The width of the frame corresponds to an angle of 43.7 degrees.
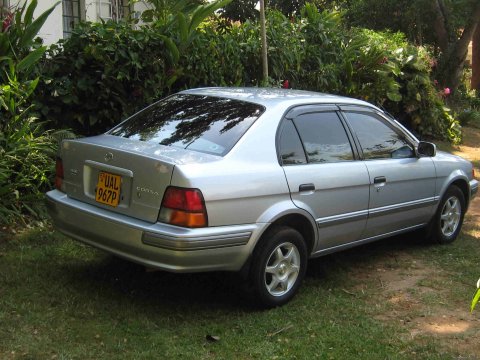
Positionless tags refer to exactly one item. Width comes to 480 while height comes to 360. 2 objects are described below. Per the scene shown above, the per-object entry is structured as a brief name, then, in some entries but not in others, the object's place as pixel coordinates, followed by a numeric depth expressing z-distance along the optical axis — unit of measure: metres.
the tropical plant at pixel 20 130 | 5.67
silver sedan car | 3.78
